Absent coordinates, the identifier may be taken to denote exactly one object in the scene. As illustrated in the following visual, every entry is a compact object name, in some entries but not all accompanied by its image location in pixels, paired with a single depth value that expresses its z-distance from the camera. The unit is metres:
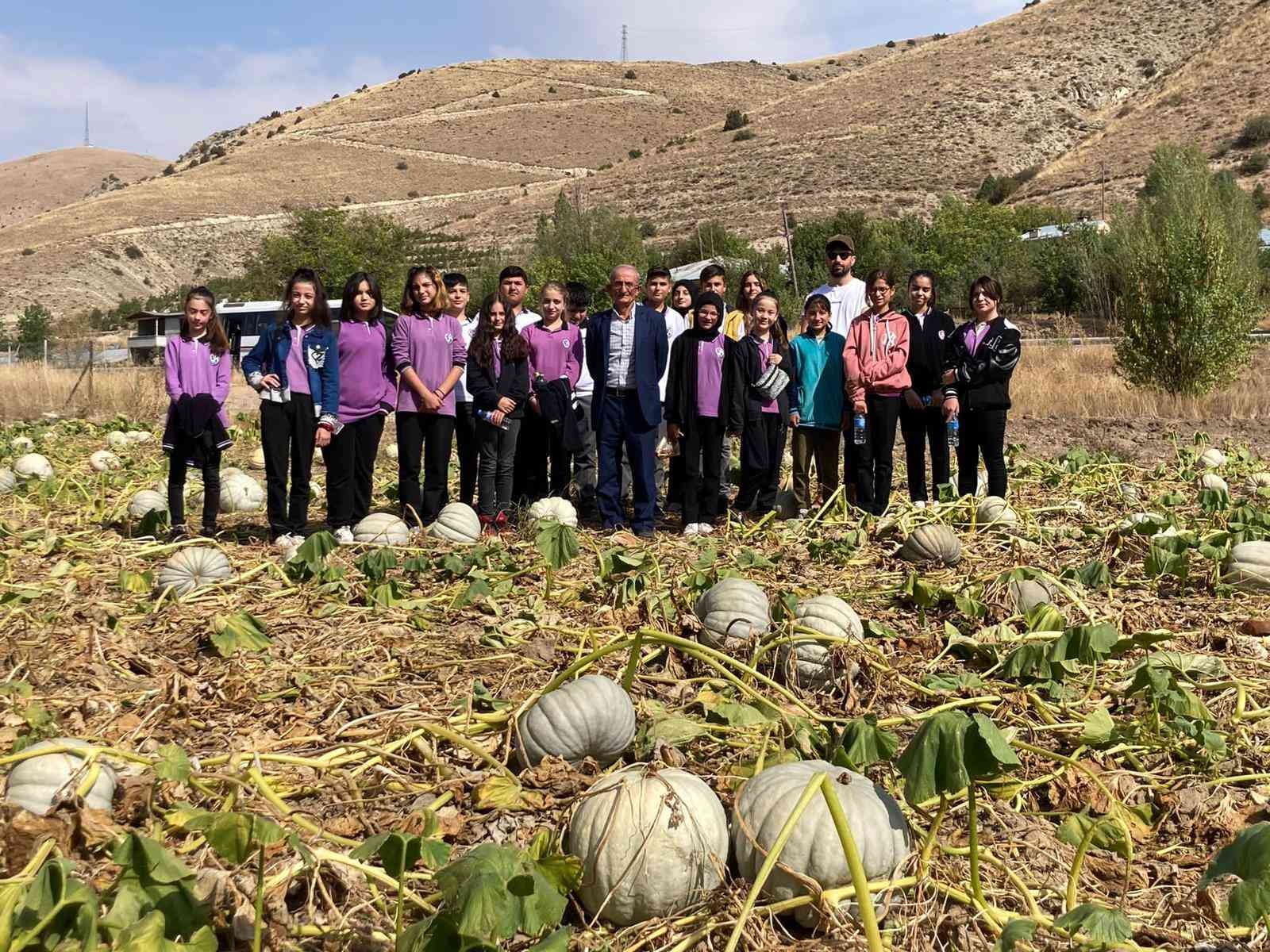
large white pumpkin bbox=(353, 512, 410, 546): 5.83
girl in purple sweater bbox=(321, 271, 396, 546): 6.59
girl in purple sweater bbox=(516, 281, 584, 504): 7.22
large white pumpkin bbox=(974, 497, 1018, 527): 6.09
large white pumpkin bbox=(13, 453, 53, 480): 8.31
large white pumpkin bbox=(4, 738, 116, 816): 2.72
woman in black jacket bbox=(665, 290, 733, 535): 6.97
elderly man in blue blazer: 6.85
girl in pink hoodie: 6.88
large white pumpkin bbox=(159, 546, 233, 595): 4.82
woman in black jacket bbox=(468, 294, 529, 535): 6.90
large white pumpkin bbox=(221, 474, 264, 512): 7.59
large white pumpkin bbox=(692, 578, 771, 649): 3.97
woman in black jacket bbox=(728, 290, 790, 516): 7.01
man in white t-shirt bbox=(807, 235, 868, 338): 7.55
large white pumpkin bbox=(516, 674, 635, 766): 3.02
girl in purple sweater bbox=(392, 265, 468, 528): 6.70
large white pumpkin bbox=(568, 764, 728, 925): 2.42
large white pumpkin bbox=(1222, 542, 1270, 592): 4.91
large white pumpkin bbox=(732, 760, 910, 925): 2.41
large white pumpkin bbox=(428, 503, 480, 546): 5.86
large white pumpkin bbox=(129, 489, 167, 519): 6.82
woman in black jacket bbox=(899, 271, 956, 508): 7.05
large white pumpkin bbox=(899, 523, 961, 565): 5.34
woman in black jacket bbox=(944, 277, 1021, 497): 6.84
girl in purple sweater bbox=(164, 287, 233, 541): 6.45
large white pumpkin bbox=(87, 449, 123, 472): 8.76
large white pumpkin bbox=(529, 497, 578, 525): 6.41
